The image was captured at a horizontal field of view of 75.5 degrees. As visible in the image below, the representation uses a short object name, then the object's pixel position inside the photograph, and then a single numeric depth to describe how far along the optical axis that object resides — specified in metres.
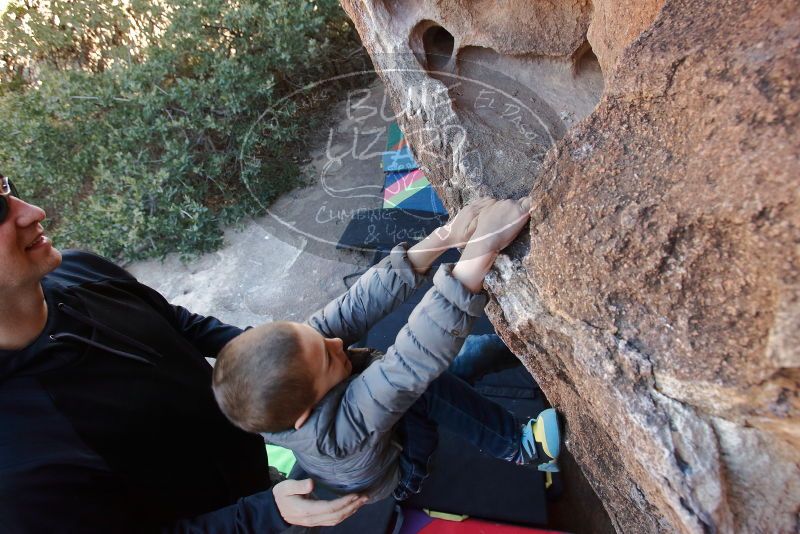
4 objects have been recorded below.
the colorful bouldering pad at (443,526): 1.82
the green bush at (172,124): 3.63
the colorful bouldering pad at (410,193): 3.29
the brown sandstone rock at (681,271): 0.80
